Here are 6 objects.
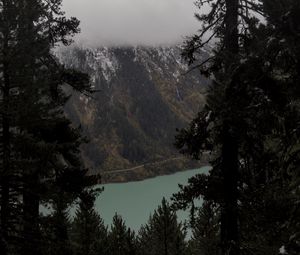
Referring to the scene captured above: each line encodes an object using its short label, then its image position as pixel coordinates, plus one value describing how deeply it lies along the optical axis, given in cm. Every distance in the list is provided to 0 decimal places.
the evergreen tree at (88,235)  3486
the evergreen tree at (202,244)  3859
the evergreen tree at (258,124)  646
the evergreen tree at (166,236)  4250
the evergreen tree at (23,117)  1284
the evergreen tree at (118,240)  3838
